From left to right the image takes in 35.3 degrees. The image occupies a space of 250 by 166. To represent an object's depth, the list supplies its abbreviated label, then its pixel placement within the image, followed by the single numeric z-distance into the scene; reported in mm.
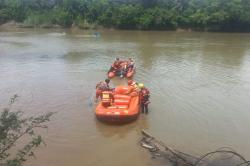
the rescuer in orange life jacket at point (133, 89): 13867
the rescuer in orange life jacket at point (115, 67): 20625
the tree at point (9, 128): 5453
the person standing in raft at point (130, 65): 20541
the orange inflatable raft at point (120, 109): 12535
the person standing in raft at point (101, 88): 14266
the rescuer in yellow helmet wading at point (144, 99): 13625
